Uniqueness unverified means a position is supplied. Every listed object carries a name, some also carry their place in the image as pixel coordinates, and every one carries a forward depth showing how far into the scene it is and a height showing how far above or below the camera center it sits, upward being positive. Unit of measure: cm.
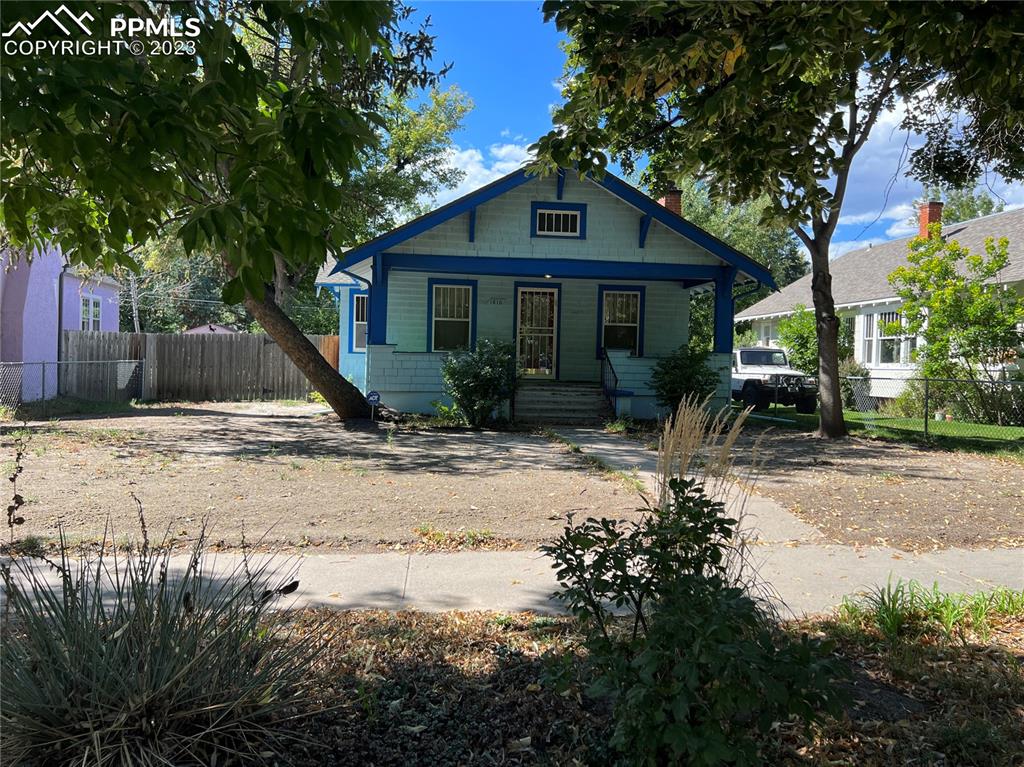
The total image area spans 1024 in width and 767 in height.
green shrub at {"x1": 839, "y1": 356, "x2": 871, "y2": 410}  2228 -40
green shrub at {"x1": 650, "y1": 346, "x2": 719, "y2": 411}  1617 -9
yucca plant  253 -120
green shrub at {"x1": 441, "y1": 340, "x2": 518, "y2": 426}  1496 -23
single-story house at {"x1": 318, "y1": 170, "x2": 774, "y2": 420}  1636 +216
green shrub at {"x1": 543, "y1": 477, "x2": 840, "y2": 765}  233 -100
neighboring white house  2208 +297
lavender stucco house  1709 +132
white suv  2098 -23
